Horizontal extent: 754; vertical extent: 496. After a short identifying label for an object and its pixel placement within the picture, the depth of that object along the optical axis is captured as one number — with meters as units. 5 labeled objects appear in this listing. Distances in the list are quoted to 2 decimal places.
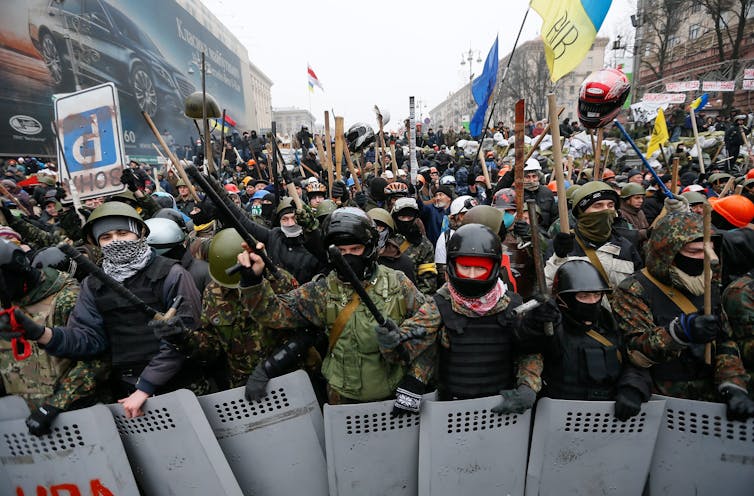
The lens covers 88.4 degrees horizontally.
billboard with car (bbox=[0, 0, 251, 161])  22.23
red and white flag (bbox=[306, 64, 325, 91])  18.69
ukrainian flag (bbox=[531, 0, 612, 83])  4.60
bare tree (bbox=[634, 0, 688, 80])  30.95
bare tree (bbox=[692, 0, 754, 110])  27.95
